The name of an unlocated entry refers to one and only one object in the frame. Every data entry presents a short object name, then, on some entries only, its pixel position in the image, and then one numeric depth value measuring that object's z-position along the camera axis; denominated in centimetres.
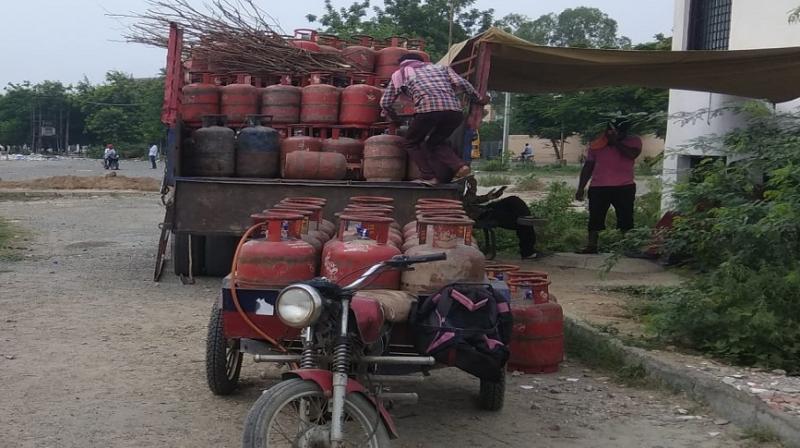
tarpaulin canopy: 858
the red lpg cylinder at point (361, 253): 423
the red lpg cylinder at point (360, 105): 890
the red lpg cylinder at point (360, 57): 999
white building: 995
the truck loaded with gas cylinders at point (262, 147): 823
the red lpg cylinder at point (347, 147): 856
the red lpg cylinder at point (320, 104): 894
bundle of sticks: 953
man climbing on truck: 772
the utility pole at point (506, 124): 4379
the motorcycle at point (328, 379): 347
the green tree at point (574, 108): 1864
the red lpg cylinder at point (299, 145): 851
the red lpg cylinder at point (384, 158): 824
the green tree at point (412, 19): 3672
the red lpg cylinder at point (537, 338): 564
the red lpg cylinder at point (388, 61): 1009
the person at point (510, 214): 1080
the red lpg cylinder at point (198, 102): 908
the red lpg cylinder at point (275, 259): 422
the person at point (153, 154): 4843
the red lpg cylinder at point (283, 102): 904
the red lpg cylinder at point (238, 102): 911
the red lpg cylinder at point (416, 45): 1102
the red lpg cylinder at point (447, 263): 426
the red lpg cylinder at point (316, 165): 821
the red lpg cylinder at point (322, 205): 520
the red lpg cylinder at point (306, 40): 991
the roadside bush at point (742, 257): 561
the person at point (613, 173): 1064
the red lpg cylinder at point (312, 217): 484
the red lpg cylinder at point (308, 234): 456
